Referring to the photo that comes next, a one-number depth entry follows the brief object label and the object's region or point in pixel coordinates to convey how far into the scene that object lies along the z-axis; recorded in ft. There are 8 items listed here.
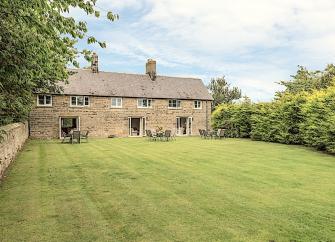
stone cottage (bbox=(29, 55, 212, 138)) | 117.60
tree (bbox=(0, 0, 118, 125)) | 21.98
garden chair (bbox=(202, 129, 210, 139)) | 111.75
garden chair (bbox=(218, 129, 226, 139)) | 107.24
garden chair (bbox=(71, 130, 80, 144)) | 88.40
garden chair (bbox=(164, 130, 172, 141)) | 95.74
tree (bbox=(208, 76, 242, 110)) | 224.94
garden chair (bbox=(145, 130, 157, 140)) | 96.83
